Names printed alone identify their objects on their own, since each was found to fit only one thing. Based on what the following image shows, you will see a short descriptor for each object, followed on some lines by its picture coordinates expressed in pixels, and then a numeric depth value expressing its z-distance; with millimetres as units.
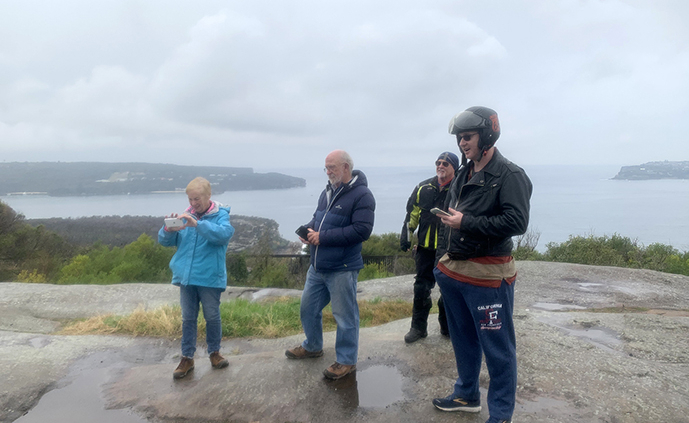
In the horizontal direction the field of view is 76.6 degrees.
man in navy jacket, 3760
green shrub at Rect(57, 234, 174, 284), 12586
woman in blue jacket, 3895
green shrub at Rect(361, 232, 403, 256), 19484
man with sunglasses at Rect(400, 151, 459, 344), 4379
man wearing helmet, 2637
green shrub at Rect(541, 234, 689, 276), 13031
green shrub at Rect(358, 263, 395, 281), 14625
